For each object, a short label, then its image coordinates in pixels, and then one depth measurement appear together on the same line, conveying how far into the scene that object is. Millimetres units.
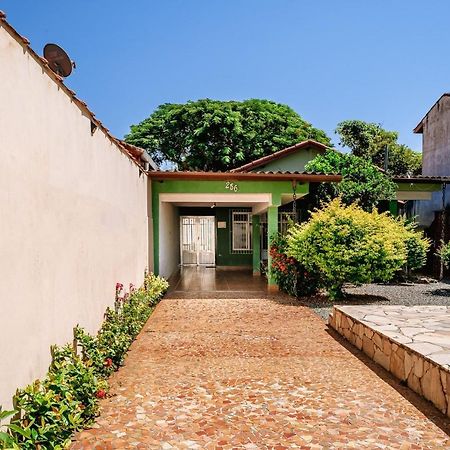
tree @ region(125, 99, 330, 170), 23672
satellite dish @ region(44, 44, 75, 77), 4462
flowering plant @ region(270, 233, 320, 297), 9648
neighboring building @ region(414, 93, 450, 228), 16002
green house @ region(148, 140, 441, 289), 10195
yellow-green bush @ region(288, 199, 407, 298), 8602
